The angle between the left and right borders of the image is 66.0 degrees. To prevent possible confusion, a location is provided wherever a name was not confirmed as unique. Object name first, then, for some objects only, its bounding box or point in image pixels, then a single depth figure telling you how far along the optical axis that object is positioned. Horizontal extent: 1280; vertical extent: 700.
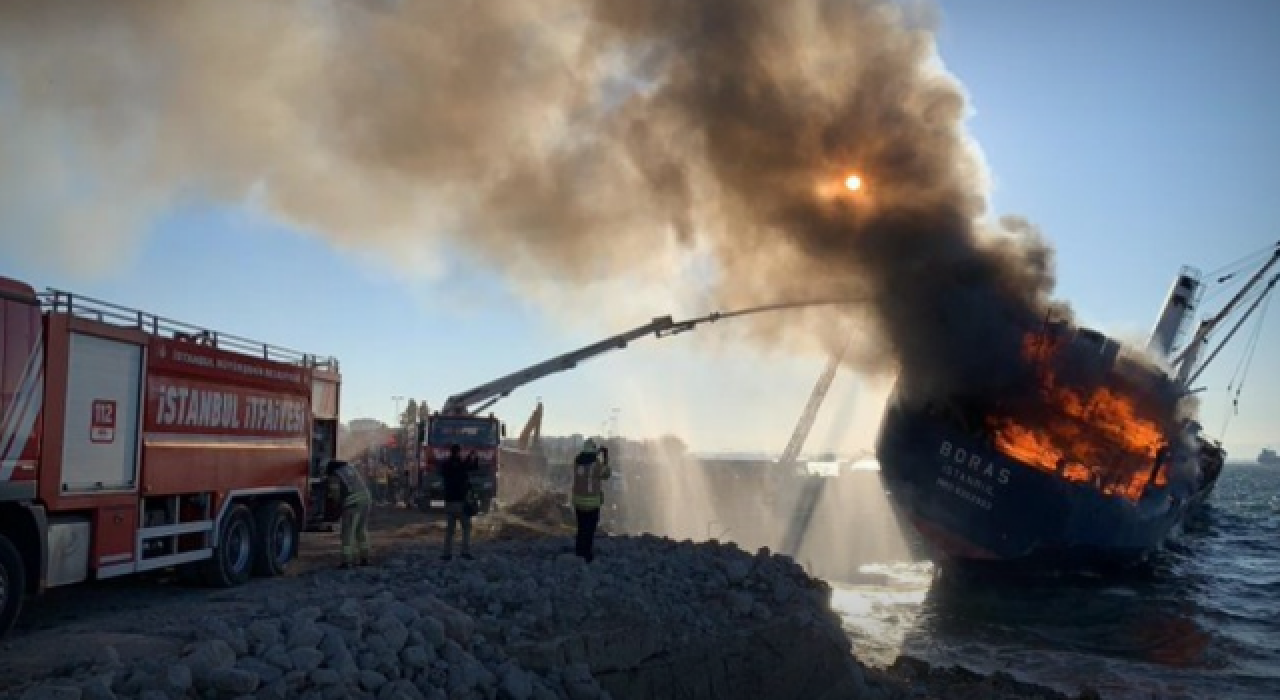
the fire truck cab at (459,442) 30.72
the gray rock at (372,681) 7.51
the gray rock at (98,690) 6.22
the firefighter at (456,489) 14.60
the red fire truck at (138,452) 9.48
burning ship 30.02
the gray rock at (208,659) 6.78
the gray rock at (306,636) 7.66
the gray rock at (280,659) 7.26
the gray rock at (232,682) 6.71
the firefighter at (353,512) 14.15
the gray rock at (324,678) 7.20
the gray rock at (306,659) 7.32
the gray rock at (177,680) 6.50
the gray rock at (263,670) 7.01
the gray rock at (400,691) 7.41
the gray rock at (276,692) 6.82
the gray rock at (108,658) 6.92
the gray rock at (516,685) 8.43
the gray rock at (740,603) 11.91
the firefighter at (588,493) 13.69
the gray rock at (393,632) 8.15
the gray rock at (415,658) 8.05
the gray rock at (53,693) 6.05
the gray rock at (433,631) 8.56
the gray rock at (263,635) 7.57
